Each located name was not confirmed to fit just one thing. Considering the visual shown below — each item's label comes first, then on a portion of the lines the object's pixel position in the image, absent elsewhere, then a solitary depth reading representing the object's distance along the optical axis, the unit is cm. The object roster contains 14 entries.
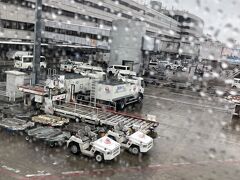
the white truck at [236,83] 3266
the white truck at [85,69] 2693
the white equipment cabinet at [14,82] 1623
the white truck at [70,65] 2944
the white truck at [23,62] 2830
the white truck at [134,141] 1071
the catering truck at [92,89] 1512
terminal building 3475
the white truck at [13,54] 3086
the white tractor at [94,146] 973
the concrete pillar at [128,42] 2961
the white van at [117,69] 2874
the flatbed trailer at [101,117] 1313
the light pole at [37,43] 1731
